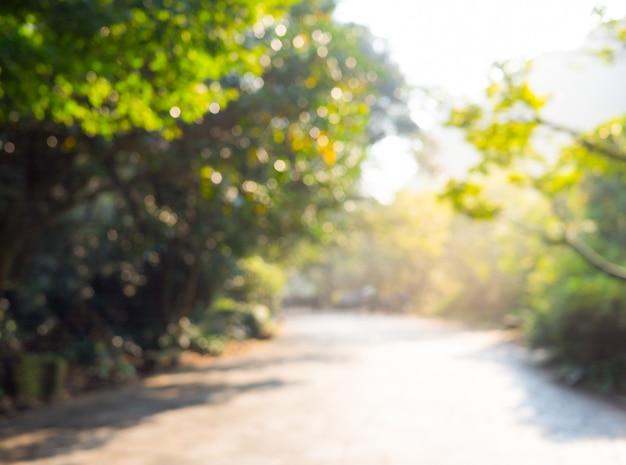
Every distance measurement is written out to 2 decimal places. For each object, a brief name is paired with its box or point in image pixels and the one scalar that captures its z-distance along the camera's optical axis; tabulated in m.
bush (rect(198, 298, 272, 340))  17.66
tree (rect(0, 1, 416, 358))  9.35
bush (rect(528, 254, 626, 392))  10.07
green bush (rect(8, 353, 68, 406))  8.85
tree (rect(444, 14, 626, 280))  7.28
